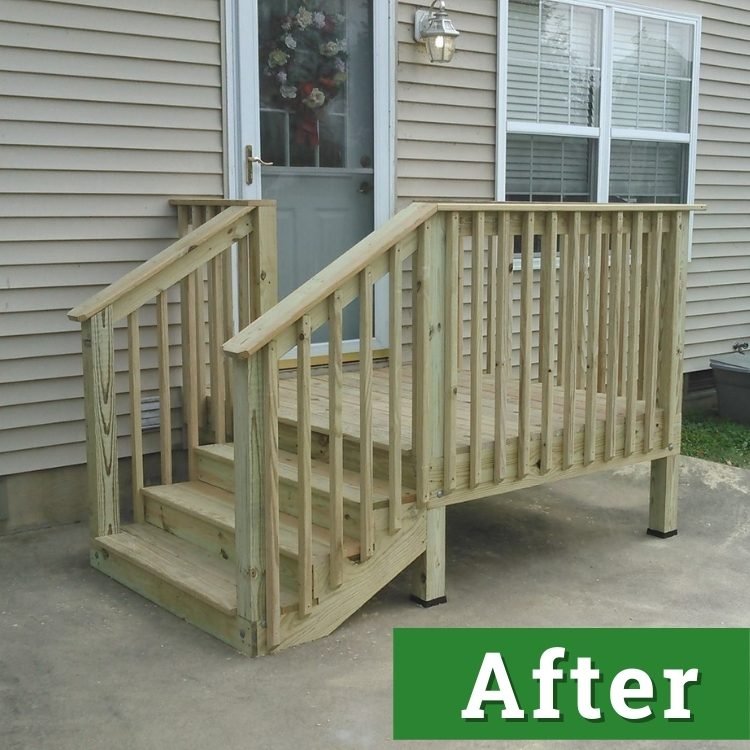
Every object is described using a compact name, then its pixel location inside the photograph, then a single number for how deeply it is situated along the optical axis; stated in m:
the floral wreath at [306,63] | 4.91
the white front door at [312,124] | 4.83
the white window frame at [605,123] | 5.67
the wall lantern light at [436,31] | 5.21
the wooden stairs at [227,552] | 3.36
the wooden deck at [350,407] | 3.23
